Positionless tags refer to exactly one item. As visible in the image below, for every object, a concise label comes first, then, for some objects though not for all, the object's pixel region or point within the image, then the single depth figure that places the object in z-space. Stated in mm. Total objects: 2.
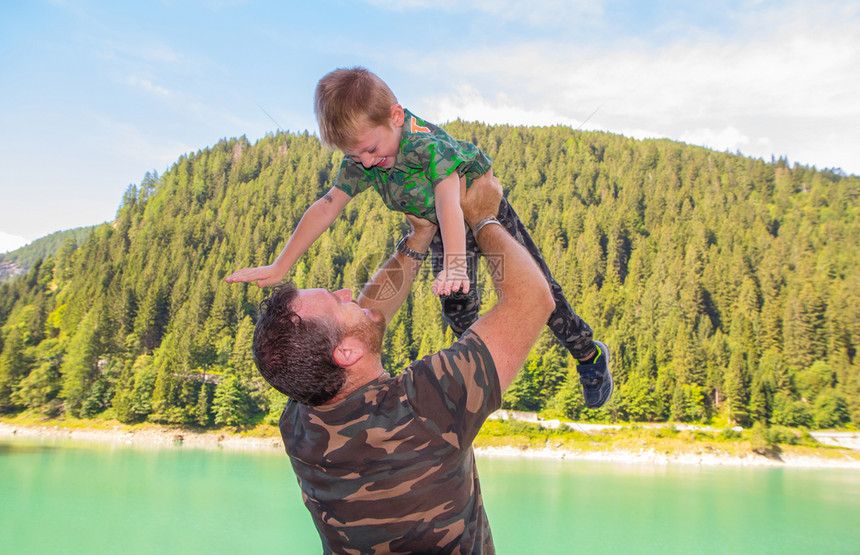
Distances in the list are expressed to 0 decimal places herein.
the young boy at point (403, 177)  2312
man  1644
